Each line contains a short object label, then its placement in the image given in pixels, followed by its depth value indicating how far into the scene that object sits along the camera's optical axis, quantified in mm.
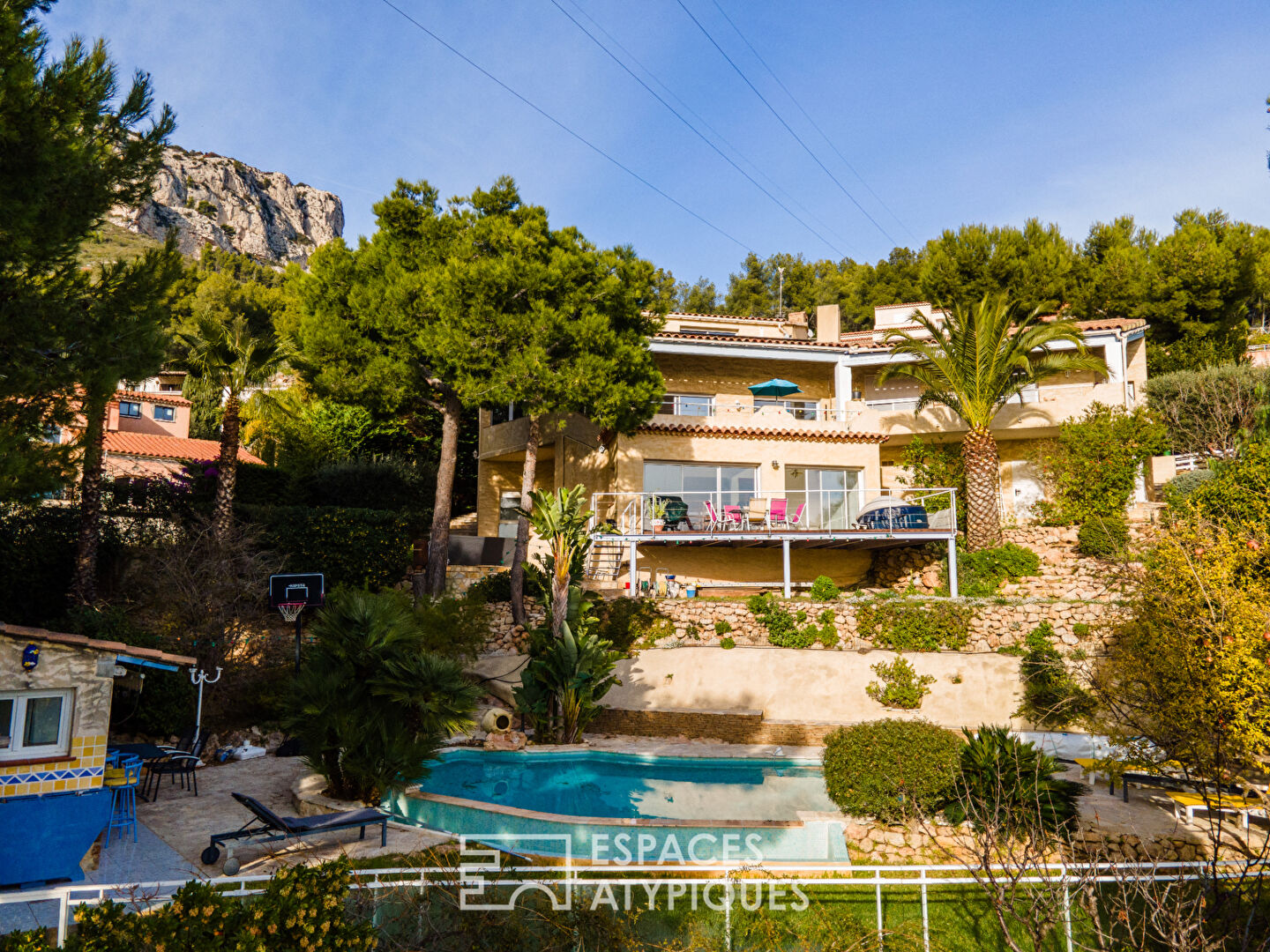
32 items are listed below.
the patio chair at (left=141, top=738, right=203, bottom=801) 12930
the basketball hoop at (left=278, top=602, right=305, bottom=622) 17766
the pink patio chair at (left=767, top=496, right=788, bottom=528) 24938
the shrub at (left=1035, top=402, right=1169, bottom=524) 25922
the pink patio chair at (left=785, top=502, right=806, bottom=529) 24781
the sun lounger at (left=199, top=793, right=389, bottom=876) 9766
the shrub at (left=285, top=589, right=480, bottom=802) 12211
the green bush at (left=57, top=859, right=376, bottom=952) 6023
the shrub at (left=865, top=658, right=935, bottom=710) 19438
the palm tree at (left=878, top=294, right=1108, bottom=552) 25594
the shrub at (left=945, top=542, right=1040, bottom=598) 23672
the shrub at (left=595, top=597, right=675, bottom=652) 21562
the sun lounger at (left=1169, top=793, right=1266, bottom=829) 10508
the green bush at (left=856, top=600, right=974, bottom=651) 20781
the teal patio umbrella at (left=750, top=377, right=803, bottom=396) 29109
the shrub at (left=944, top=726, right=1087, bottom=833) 10594
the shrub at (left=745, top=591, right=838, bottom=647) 21391
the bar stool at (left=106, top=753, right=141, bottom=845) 10828
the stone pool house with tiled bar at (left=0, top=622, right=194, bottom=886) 9055
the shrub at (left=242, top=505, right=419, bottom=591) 21859
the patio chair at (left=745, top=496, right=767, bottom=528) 24719
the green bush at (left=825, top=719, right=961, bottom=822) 11703
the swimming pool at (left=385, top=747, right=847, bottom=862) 10641
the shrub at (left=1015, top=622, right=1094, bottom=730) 17438
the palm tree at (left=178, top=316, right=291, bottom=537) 19688
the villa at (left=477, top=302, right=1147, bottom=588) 25344
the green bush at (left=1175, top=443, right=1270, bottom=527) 13501
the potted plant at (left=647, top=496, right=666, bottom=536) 24859
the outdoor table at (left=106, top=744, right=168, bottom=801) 12422
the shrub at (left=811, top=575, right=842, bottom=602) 22719
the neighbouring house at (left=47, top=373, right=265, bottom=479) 30859
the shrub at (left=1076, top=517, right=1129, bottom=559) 23219
